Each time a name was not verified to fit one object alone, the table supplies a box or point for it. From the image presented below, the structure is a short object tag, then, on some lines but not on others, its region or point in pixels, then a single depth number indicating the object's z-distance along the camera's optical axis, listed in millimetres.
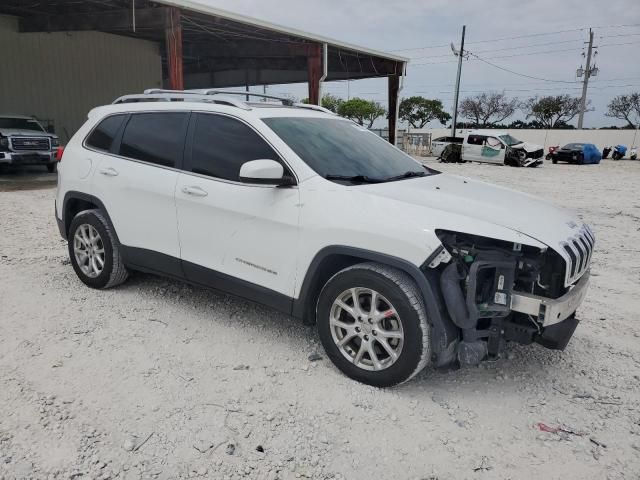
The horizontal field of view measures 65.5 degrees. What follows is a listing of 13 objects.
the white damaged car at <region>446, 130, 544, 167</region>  24312
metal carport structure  13836
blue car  29594
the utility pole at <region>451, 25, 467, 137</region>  34512
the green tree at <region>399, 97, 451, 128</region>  62875
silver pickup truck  12883
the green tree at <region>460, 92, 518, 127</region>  69000
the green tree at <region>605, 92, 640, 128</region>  60906
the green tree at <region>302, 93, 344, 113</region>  62959
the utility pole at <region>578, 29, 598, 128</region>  51612
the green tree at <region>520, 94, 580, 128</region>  61906
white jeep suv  2871
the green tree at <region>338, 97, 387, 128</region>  59281
